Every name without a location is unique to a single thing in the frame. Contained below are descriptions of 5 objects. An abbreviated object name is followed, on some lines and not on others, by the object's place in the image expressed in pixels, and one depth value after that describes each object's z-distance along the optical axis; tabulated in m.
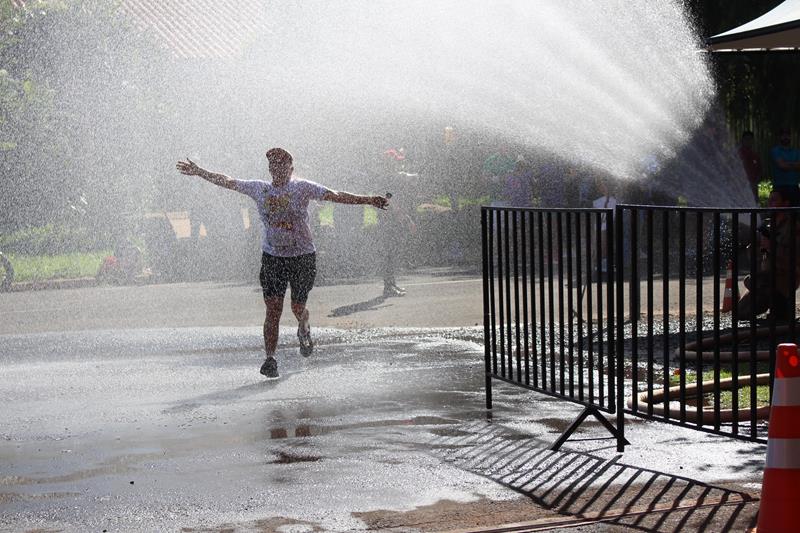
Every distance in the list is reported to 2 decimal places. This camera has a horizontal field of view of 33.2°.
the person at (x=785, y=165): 16.70
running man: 10.36
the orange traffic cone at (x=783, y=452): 5.09
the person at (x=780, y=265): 6.23
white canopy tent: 10.42
